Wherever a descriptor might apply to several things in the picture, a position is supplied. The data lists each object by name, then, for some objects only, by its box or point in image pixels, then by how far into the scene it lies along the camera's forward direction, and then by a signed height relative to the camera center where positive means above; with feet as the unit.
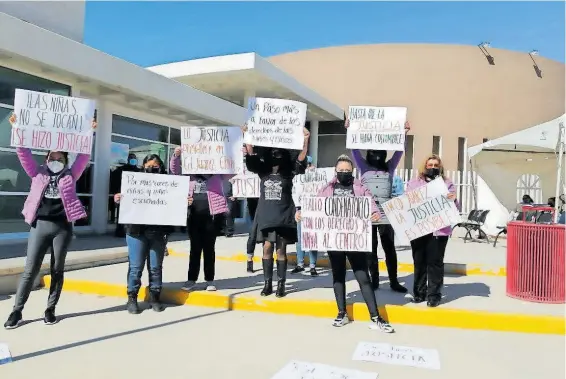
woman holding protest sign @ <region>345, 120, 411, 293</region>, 19.13 +0.64
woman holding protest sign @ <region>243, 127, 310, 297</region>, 18.19 -0.24
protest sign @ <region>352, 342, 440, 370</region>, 12.85 -4.43
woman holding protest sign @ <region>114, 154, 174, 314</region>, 17.24 -2.34
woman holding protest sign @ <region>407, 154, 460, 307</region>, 17.66 -1.96
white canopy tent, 49.55 +3.87
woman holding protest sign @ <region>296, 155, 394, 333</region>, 15.64 -2.19
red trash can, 18.33 -2.25
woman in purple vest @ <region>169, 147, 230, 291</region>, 19.26 -0.92
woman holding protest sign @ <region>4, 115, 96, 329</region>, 15.20 -0.96
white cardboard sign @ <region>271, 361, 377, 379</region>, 11.69 -4.48
